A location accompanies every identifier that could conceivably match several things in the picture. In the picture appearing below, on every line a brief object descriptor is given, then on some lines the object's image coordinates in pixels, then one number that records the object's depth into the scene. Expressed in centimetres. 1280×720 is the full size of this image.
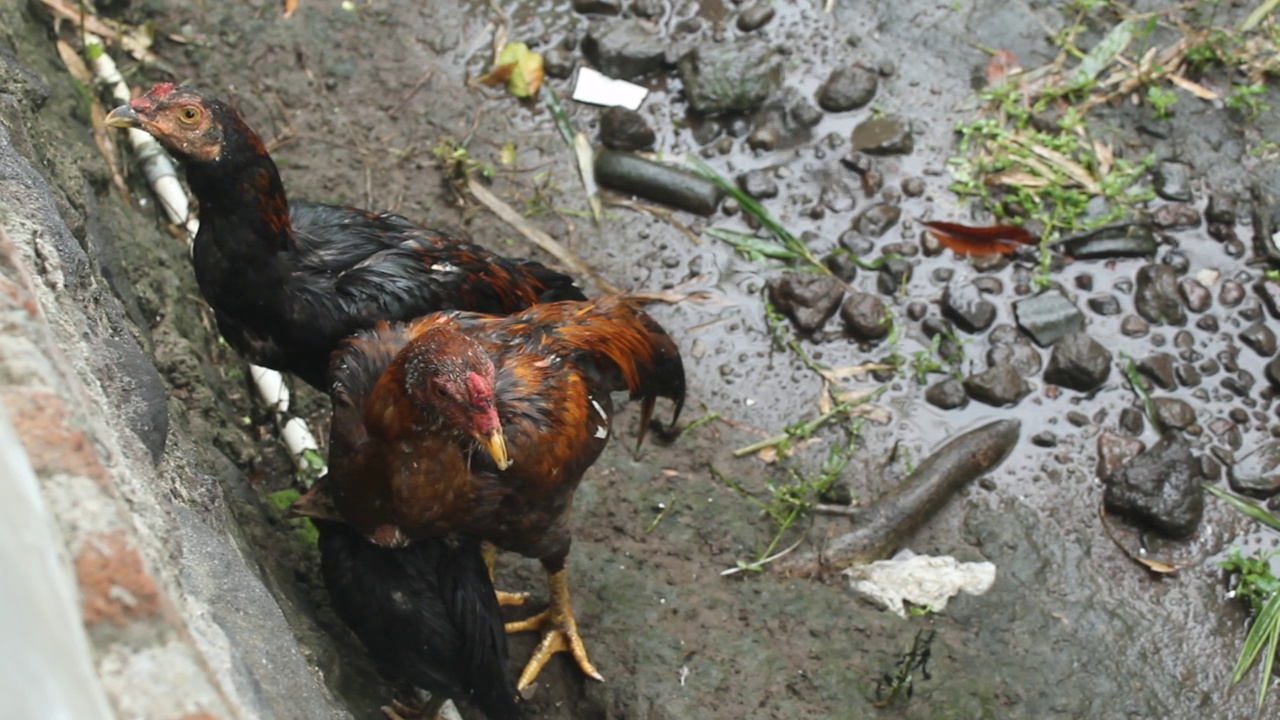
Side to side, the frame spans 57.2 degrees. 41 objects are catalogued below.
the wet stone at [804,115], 510
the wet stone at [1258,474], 424
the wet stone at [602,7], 540
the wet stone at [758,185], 493
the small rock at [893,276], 472
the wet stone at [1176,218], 477
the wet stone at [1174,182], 482
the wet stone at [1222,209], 475
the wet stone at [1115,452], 429
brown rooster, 284
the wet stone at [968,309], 461
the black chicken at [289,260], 325
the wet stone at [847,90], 510
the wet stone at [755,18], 533
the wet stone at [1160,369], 445
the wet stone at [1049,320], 457
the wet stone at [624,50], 519
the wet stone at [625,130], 501
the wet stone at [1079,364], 443
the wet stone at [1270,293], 457
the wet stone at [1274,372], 441
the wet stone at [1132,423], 438
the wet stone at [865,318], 458
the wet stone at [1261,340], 448
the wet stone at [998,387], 443
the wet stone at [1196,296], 459
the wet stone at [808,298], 462
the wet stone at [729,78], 505
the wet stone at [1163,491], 410
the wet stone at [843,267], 475
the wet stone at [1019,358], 453
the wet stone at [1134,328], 457
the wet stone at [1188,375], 446
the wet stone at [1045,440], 437
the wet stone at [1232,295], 459
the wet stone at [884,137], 502
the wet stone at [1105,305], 464
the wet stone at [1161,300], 459
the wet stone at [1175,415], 435
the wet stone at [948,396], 445
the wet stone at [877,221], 484
